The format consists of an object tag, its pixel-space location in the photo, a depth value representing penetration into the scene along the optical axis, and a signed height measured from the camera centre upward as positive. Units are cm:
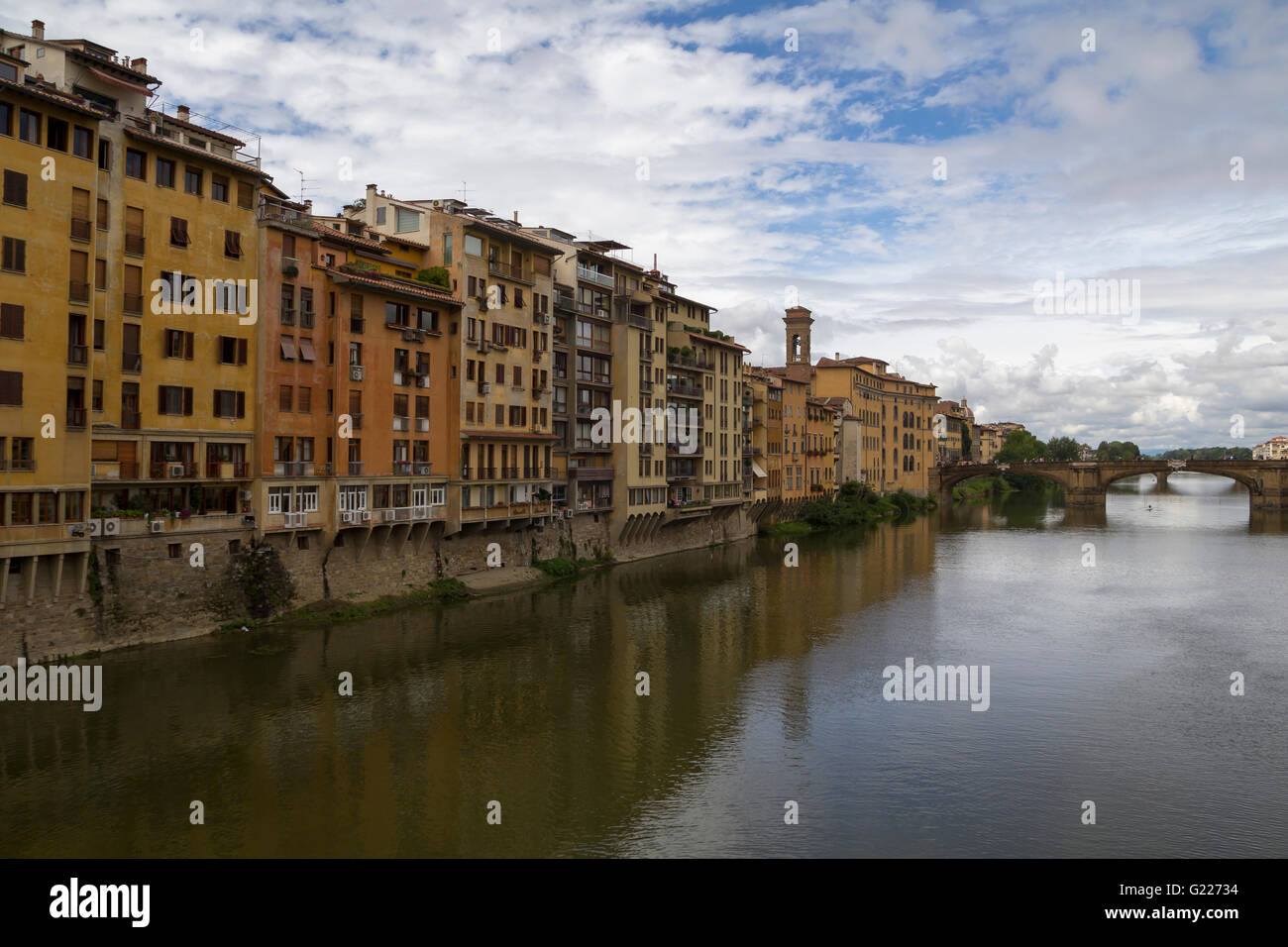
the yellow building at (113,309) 3023 +652
